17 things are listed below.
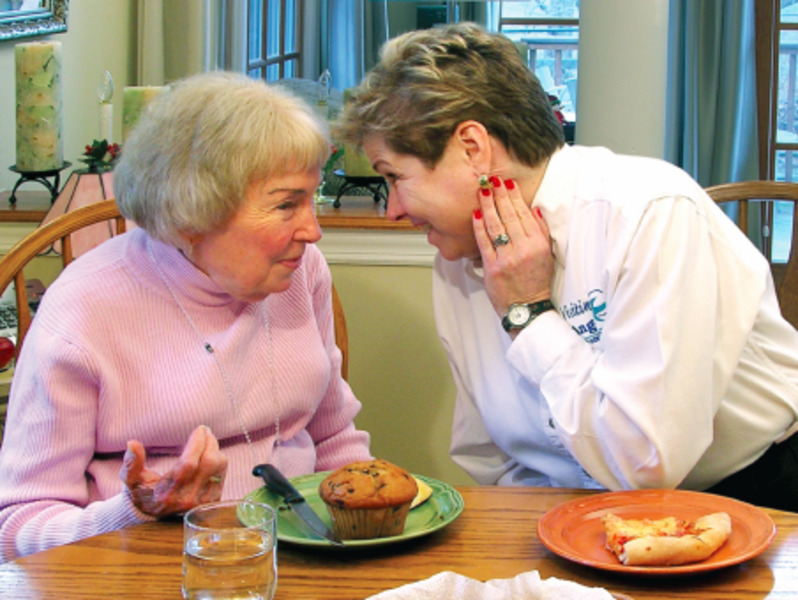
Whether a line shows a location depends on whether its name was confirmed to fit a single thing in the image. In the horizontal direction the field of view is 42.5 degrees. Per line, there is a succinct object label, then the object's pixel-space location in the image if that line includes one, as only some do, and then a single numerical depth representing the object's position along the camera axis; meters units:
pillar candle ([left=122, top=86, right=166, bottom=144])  2.05
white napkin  0.81
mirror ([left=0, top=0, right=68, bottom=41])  2.38
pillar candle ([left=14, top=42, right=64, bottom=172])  2.16
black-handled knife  1.03
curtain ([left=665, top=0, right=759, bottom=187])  5.05
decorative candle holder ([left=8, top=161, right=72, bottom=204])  2.23
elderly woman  1.28
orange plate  0.95
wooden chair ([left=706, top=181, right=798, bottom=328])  1.74
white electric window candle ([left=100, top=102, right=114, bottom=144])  2.18
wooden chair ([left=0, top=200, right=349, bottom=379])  1.49
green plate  1.01
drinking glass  0.86
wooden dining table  0.93
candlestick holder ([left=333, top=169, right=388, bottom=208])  2.21
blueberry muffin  1.03
